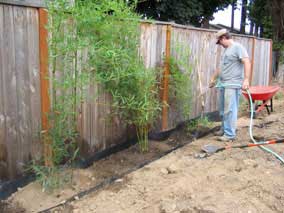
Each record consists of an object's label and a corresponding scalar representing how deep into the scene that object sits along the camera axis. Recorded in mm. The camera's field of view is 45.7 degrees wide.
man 4750
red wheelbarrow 6116
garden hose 3961
